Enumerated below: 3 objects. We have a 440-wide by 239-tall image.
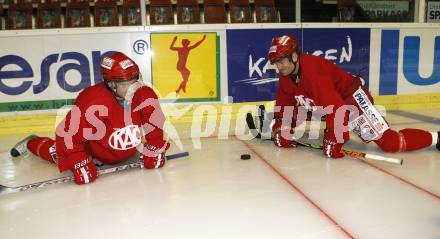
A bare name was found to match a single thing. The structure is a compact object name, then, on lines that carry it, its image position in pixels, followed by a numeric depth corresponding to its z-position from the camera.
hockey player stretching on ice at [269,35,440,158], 2.63
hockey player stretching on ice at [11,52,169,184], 2.30
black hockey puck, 2.86
